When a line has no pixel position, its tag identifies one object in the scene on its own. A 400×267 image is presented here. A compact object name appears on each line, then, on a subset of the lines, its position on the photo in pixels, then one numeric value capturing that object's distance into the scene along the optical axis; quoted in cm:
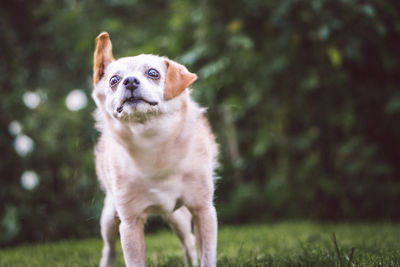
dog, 231
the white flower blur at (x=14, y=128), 566
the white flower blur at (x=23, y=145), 571
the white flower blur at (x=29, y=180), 570
